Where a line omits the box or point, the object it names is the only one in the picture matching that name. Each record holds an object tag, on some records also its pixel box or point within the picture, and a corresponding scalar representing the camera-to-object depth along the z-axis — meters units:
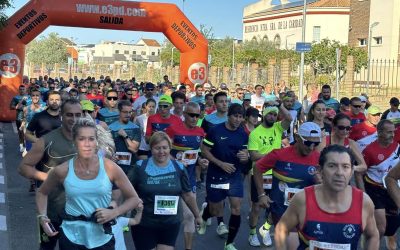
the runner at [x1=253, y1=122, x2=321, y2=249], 5.75
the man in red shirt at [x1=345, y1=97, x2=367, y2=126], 10.84
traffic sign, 19.09
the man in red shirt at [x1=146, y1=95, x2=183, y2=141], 8.94
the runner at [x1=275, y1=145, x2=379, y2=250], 3.71
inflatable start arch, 21.55
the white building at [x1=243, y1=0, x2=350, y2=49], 75.38
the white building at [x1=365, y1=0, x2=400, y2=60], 47.09
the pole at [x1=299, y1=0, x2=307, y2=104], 21.08
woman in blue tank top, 4.35
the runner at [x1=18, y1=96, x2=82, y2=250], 5.26
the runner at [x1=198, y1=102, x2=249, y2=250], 7.59
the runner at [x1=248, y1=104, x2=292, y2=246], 7.71
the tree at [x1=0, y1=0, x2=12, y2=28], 18.55
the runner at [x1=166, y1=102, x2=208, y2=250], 7.95
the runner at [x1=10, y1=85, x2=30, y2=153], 15.46
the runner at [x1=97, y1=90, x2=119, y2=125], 9.75
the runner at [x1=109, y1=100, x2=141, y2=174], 8.30
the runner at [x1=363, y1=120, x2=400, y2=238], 6.90
